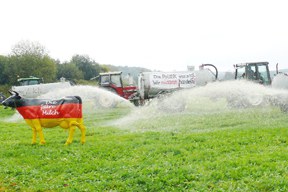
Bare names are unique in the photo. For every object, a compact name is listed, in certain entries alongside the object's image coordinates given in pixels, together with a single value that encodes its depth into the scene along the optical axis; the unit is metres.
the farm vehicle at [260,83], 16.03
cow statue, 11.05
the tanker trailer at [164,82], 21.61
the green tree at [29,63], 50.25
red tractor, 26.39
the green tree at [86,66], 66.81
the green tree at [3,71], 53.81
